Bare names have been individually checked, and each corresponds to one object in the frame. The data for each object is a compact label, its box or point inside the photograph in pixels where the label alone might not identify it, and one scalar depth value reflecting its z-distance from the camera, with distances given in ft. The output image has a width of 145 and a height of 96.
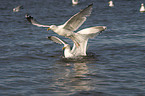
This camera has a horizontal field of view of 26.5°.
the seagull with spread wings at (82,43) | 47.24
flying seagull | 41.06
